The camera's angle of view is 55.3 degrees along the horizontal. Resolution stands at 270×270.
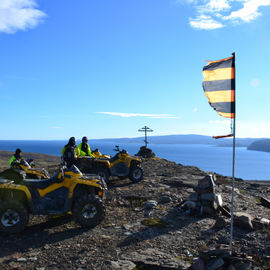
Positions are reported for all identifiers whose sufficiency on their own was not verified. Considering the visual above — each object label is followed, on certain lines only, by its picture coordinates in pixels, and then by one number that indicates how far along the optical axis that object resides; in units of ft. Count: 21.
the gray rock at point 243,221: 22.27
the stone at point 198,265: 15.61
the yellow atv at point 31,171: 36.91
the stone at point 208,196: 26.12
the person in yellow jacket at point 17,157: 37.41
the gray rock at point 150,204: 27.77
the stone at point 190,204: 26.19
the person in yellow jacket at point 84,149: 43.11
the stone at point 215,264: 15.57
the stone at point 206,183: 26.91
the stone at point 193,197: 26.86
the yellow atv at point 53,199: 20.27
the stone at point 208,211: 25.62
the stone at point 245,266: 15.81
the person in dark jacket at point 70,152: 35.68
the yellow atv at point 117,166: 39.73
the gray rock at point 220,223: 22.44
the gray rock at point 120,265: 15.77
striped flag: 18.45
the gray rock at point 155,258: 16.30
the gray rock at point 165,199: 30.19
